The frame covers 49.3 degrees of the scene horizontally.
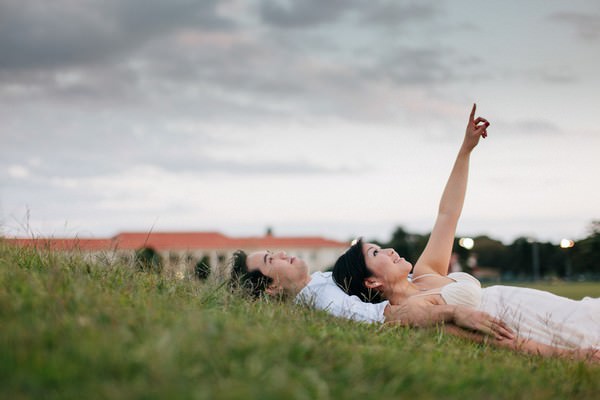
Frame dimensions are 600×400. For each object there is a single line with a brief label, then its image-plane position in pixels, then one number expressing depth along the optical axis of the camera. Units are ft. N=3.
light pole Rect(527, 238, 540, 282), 316.36
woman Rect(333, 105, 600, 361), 19.81
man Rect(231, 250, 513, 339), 19.15
